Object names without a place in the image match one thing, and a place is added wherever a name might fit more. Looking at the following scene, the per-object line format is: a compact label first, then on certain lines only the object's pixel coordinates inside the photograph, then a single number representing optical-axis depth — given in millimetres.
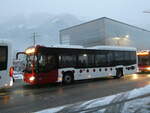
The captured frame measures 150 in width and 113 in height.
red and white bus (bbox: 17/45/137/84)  12980
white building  41844
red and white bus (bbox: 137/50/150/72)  22770
